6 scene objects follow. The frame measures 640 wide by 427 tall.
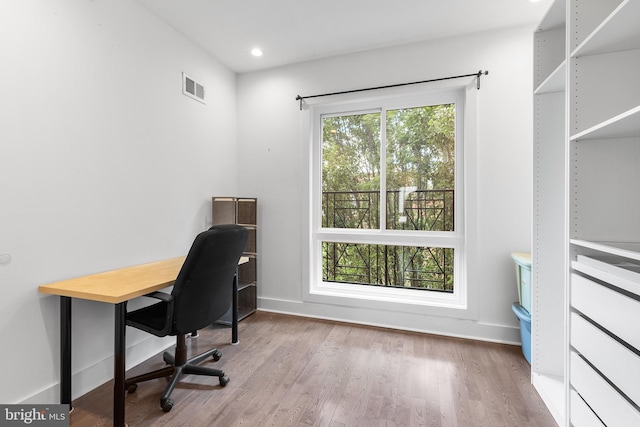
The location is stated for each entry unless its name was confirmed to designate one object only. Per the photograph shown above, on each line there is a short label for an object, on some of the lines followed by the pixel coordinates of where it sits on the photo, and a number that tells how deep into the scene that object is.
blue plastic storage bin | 2.21
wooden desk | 1.54
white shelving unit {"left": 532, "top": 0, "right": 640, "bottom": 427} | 1.11
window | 2.84
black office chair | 1.67
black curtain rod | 2.59
